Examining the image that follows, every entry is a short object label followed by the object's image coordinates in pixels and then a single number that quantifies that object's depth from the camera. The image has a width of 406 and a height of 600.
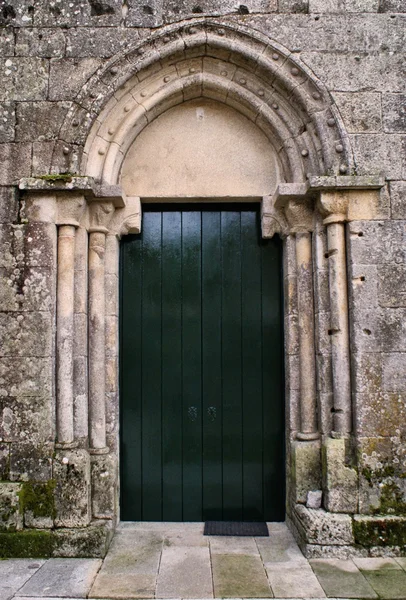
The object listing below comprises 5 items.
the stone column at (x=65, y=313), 3.78
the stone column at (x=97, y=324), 3.96
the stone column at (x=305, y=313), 3.99
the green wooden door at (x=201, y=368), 4.23
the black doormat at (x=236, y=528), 3.97
